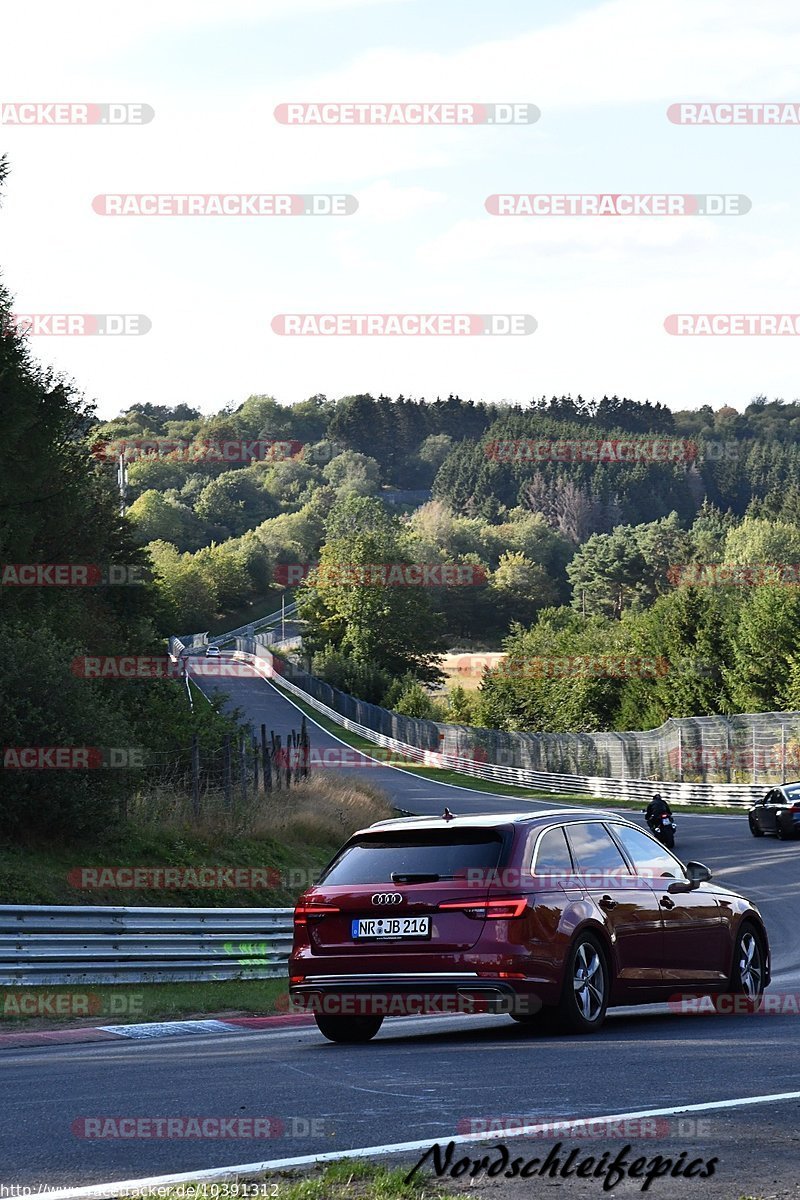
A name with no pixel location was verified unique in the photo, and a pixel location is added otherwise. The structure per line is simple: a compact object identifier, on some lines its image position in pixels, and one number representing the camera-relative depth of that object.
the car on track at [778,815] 40.31
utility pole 50.84
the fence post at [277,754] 31.03
